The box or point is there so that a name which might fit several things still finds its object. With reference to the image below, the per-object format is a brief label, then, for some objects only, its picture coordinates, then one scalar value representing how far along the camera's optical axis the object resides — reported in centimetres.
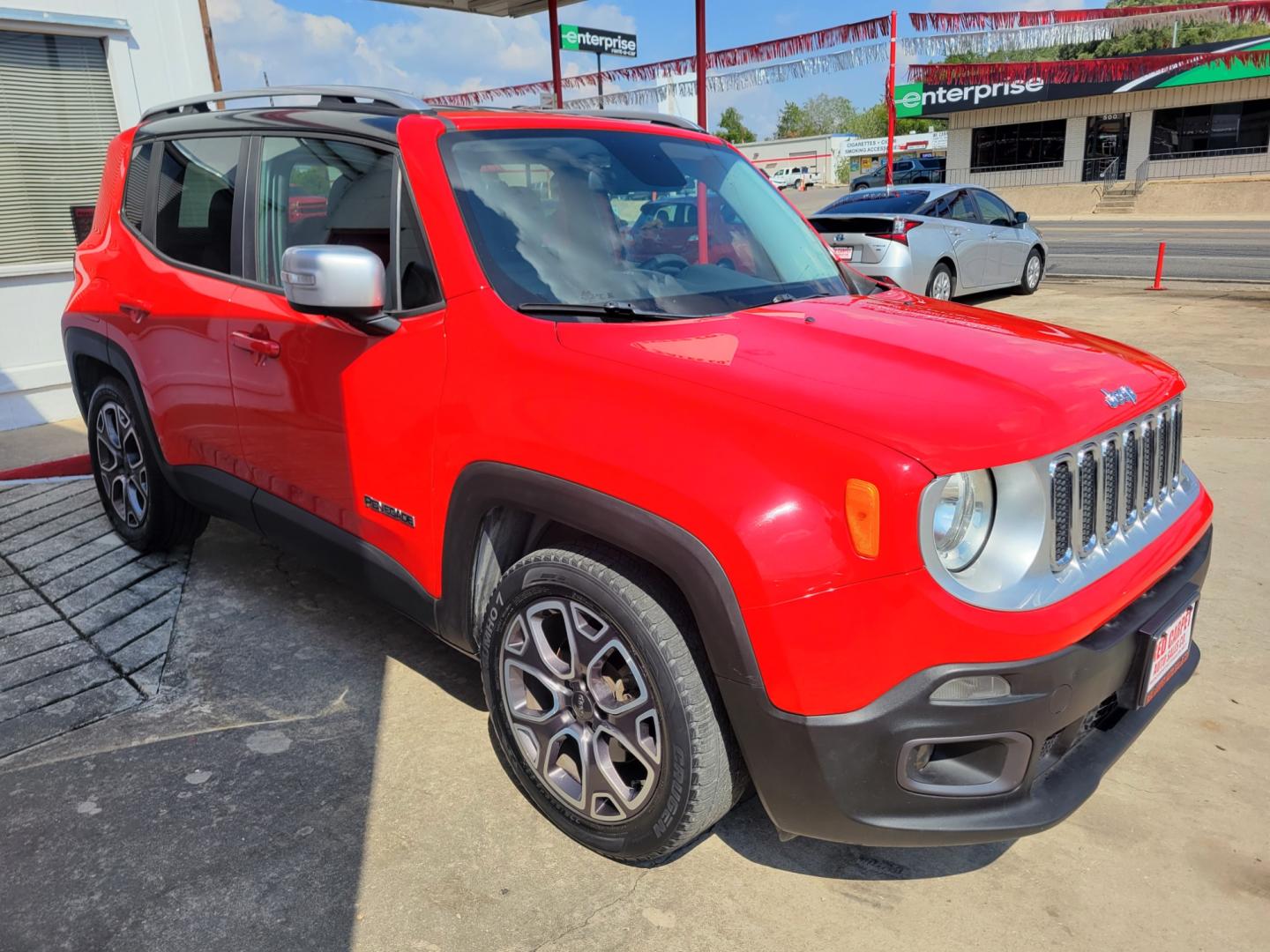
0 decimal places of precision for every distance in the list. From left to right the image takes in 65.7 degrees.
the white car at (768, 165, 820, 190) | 6030
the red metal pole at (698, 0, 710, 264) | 877
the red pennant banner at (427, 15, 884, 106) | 1360
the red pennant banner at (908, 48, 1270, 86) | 3672
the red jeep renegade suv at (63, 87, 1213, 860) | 202
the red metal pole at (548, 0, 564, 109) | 931
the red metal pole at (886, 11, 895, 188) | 2245
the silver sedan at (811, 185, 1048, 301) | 1045
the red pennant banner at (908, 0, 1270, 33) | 1548
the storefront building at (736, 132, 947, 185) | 7344
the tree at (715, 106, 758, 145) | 10906
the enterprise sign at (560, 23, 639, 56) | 2388
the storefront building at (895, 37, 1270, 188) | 3812
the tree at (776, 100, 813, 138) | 12376
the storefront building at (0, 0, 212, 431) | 700
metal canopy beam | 1016
